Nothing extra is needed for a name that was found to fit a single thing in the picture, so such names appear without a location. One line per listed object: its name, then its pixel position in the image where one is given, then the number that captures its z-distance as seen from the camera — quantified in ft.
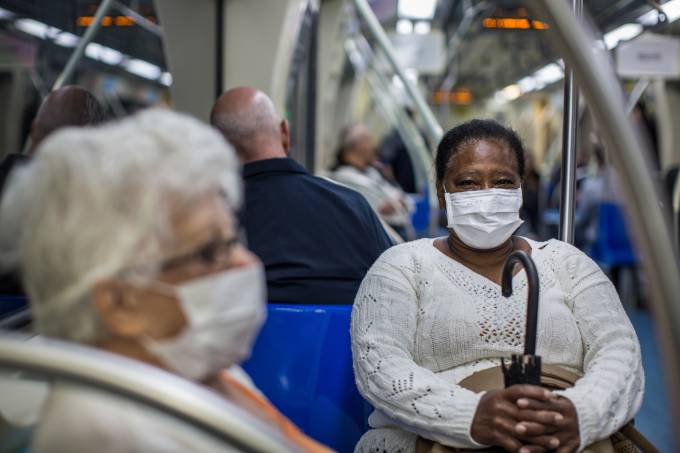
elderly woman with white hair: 3.65
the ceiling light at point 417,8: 38.53
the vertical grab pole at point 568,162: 8.82
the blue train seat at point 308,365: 7.75
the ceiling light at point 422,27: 47.17
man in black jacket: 8.78
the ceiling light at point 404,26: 46.21
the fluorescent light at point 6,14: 8.52
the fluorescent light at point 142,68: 15.98
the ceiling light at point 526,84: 68.80
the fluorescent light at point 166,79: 15.49
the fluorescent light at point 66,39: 11.00
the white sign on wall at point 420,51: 38.83
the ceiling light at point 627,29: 23.21
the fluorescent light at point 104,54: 12.60
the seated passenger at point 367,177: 22.70
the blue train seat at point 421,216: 30.74
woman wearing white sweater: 6.61
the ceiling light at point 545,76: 57.88
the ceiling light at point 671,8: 10.66
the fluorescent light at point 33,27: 9.09
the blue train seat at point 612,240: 25.95
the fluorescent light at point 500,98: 93.80
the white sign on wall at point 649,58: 24.93
